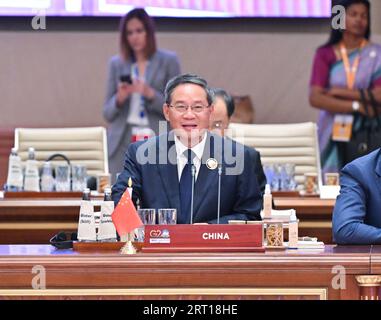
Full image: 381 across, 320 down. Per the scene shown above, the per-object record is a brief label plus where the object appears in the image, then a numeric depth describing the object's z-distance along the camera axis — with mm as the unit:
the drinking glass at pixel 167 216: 7667
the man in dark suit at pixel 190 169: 8812
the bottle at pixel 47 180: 12680
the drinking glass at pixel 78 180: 12758
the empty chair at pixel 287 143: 14141
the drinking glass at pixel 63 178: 12664
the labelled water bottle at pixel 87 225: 7672
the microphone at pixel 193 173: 8437
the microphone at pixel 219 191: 8309
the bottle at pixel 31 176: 12641
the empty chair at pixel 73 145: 14305
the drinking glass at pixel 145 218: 7637
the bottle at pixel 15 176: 12687
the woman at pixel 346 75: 16500
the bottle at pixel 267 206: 8102
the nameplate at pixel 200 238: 7258
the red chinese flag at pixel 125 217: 7484
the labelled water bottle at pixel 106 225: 7672
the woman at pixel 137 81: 16234
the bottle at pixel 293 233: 7645
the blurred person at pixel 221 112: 10789
